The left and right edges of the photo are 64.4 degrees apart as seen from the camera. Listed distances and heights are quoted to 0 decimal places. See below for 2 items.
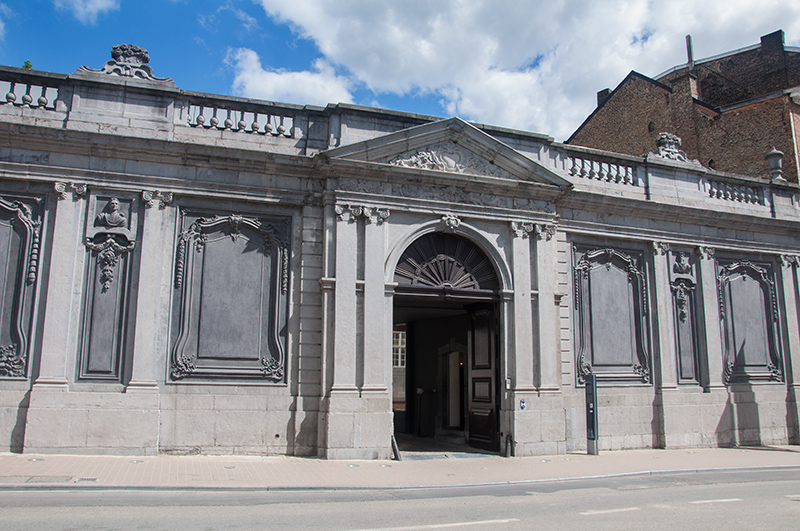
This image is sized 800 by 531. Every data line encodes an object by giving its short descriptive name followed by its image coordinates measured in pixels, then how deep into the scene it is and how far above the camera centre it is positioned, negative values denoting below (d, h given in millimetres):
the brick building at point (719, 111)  20844 +9881
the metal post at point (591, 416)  13570 -809
